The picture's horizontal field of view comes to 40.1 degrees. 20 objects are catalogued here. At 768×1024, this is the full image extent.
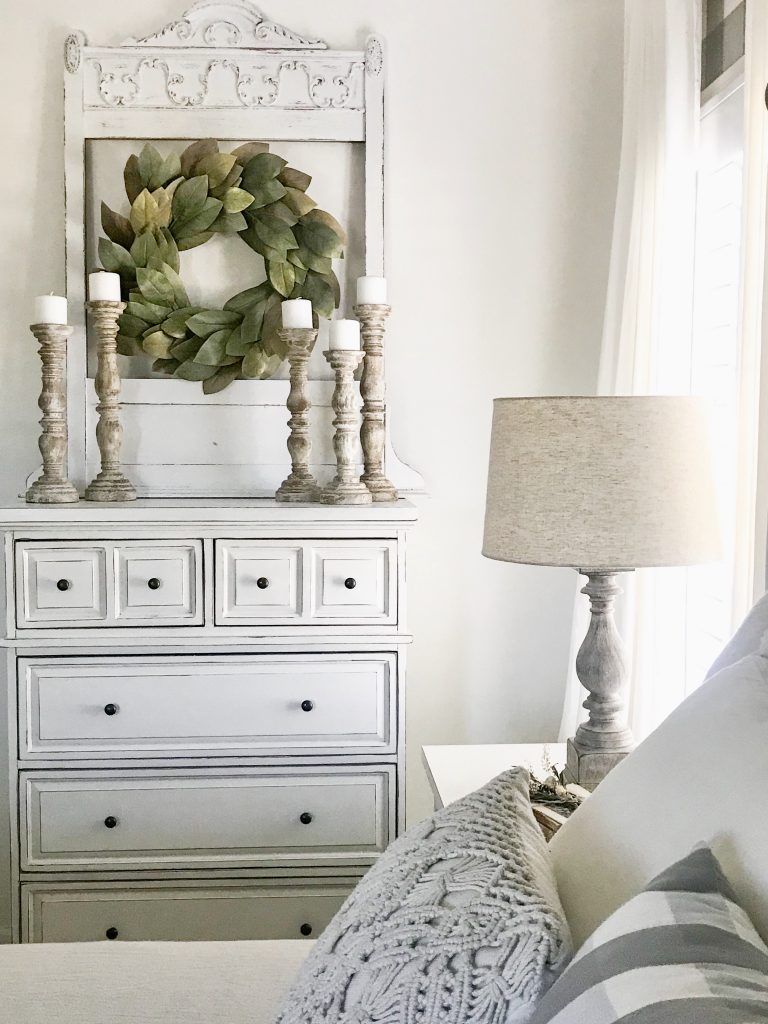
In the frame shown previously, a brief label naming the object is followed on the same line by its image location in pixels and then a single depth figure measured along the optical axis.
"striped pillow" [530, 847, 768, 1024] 0.60
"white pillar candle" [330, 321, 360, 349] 2.50
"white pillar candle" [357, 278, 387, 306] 2.55
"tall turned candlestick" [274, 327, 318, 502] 2.53
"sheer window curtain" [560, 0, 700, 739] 2.22
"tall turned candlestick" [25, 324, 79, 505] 2.45
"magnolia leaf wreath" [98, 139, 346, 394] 2.67
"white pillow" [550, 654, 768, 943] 0.80
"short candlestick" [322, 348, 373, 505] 2.45
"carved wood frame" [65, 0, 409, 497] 2.69
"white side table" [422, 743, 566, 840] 1.93
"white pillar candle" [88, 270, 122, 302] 2.49
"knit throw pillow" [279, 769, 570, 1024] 0.76
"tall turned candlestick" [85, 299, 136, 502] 2.52
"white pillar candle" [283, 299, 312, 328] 2.50
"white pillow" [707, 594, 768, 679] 1.14
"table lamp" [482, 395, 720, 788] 1.57
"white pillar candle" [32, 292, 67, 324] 2.46
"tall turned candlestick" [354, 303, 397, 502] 2.57
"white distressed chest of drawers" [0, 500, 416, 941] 2.32
